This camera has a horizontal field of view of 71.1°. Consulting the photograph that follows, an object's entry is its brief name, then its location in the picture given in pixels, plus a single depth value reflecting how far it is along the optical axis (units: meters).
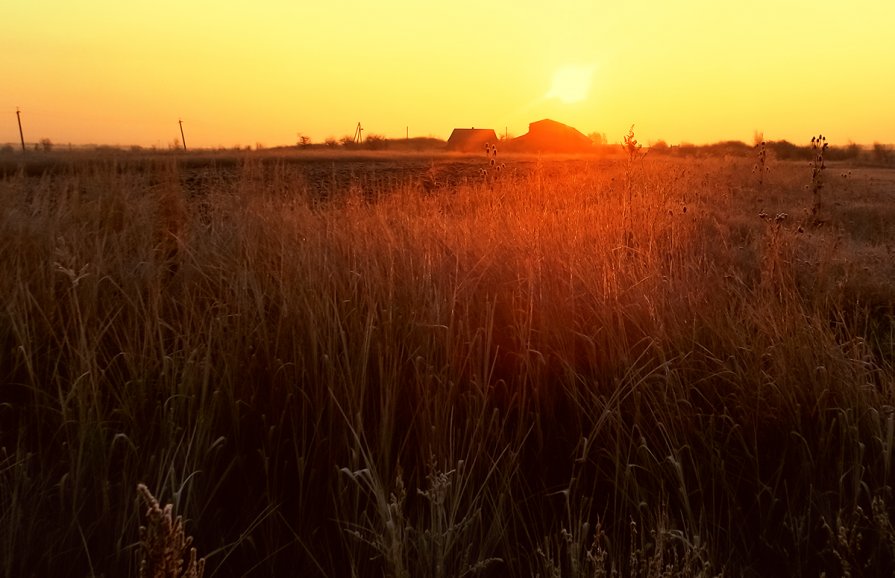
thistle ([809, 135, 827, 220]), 6.34
